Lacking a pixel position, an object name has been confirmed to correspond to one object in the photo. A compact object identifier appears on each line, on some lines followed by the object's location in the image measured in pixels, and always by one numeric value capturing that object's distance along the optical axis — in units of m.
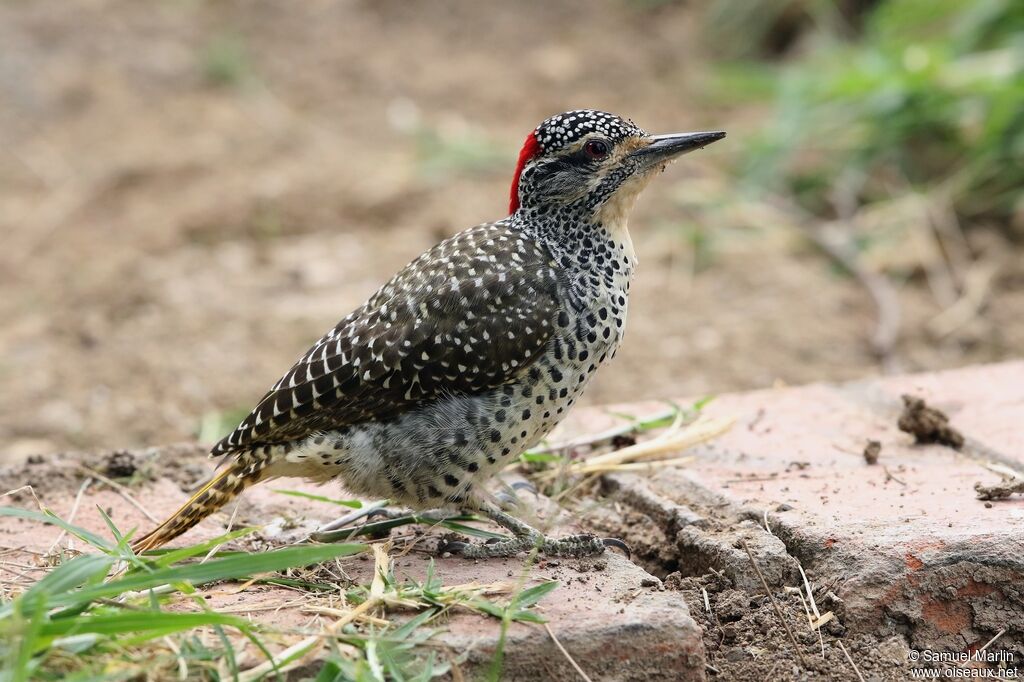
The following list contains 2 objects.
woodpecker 6.63
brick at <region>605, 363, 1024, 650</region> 6.15
